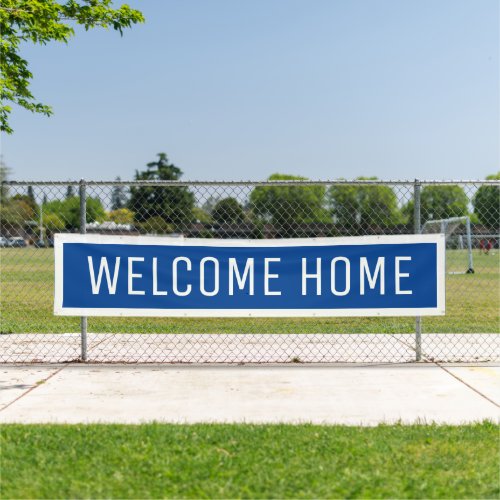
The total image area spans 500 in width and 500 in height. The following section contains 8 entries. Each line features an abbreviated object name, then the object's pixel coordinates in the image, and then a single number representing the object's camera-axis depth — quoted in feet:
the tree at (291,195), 270.87
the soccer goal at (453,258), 82.23
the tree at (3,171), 279.86
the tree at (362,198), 252.83
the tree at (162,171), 348.38
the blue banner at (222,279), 22.99
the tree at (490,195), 305.65
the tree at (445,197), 301.39
